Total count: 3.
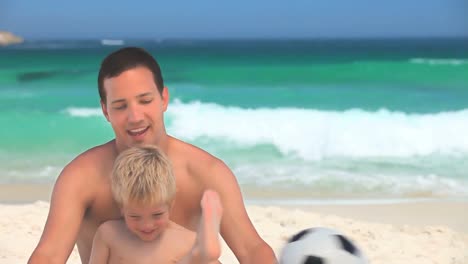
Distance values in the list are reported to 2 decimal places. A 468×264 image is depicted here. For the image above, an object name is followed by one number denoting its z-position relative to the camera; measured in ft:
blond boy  8.23
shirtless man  9.32
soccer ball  9.60
